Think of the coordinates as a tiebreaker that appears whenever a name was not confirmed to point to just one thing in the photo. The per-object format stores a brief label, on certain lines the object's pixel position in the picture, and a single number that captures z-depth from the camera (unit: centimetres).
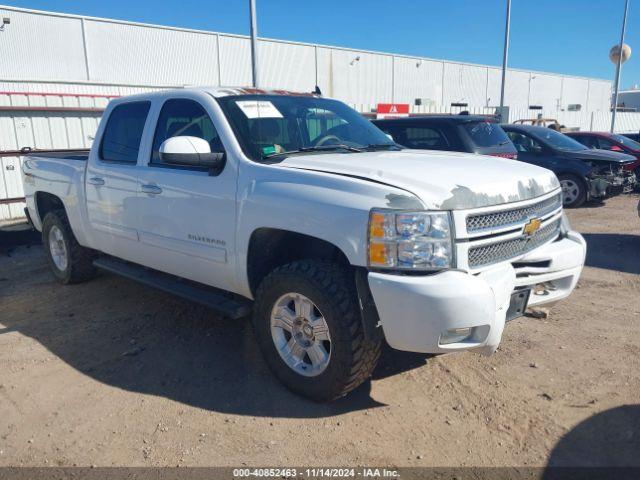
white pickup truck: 280
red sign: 1881
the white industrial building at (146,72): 1078
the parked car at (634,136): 1750
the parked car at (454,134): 824
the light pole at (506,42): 2089
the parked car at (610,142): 1296
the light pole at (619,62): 2591
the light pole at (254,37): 1125
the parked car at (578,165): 1067
